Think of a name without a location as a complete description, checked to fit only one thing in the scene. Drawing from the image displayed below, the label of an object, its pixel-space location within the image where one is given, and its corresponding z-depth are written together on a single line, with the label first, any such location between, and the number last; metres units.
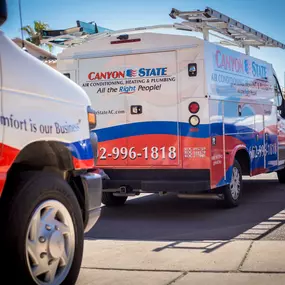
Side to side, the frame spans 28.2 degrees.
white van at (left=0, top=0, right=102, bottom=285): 3.97
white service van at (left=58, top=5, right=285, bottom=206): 8.95
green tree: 33.06
